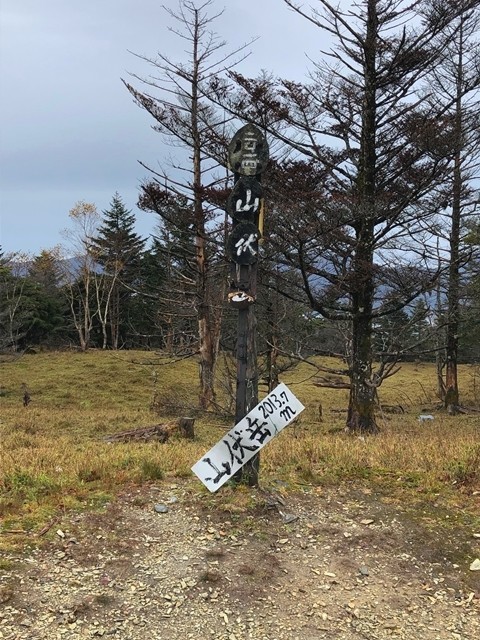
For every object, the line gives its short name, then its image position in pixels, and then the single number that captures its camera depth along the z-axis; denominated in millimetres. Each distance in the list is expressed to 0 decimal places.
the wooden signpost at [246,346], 4184
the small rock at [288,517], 4066
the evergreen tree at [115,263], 38431
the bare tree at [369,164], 8734
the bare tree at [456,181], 8938
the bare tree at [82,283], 36531
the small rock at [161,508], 4142
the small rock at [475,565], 3464
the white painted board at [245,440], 4117
